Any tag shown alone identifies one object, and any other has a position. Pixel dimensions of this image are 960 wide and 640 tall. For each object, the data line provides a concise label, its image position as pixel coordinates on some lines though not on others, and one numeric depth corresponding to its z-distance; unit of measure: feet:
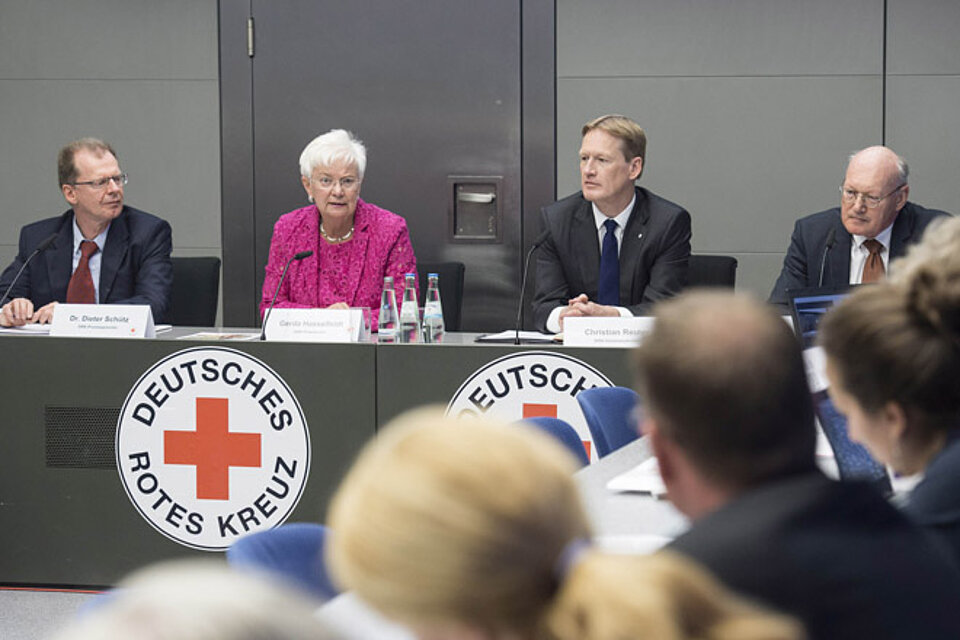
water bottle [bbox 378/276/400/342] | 24.75
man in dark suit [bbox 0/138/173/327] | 29.50
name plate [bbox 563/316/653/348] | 23.75
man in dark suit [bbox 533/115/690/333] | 28.89
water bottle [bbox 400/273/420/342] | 24.77
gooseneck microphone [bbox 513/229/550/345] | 27.13
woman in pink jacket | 29.14
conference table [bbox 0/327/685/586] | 23.93
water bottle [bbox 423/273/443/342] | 24.95
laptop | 13.11
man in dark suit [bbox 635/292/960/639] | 7.33
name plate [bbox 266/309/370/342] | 24.43
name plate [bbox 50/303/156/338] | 24.91
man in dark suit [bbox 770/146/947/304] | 27.61
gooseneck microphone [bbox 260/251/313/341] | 24.80
